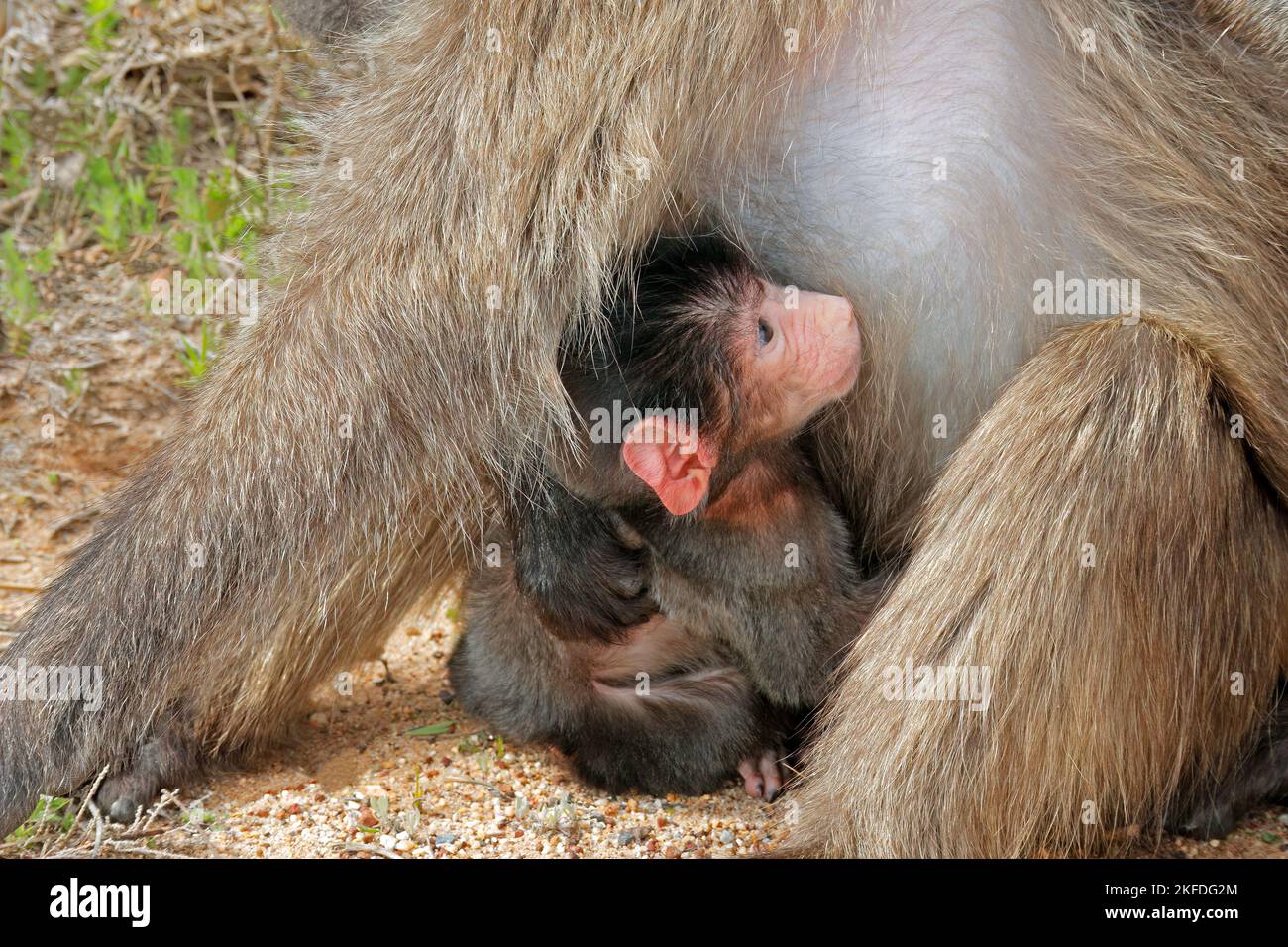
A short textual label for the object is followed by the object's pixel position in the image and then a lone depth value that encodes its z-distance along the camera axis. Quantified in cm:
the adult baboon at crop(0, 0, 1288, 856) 281
